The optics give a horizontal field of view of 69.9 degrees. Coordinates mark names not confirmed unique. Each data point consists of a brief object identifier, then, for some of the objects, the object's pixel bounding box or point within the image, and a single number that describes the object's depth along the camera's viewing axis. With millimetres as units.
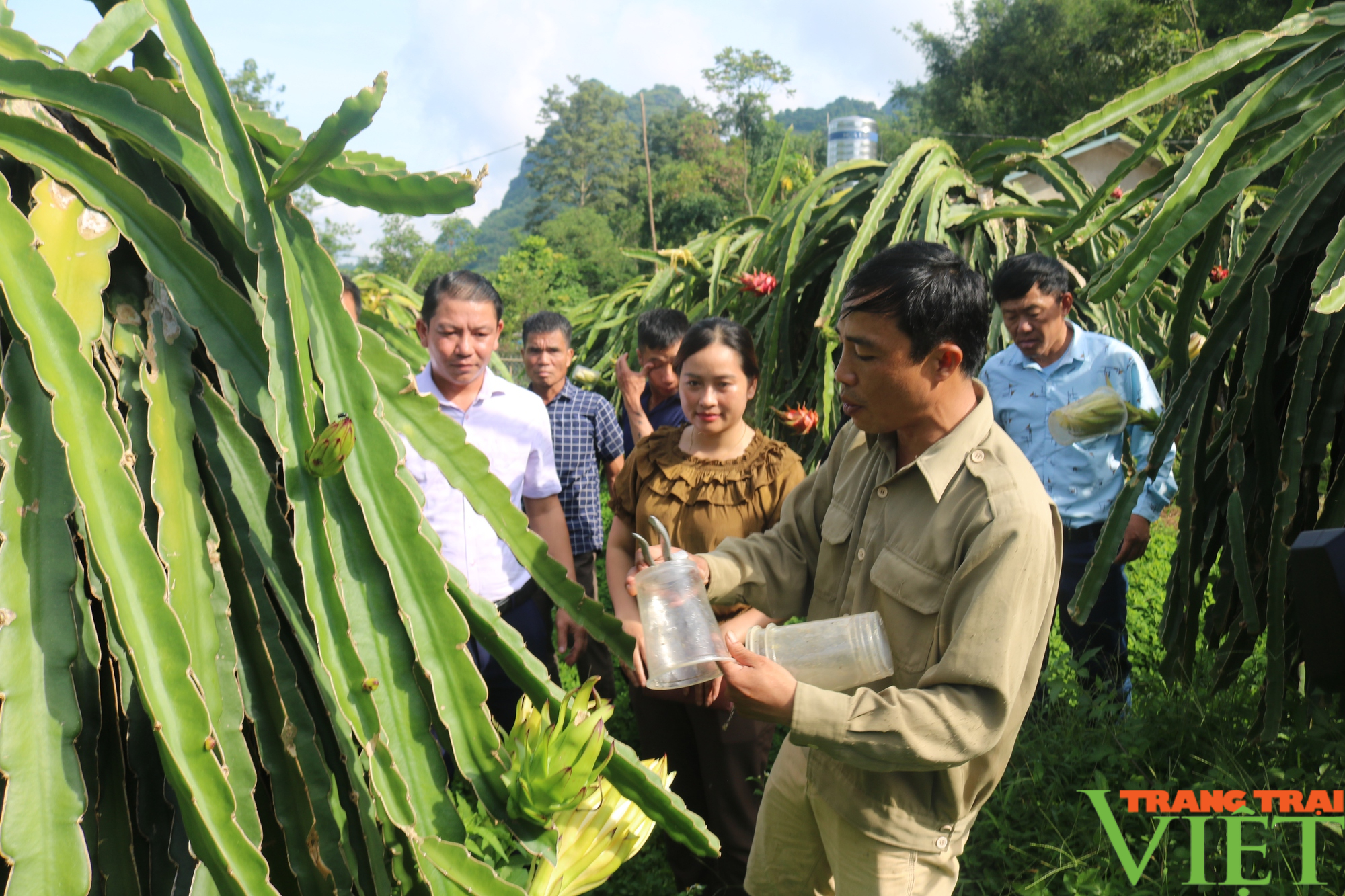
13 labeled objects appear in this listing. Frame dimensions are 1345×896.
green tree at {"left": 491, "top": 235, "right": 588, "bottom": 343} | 32594
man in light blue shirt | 3479
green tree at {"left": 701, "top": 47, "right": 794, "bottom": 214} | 50594
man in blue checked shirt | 3887
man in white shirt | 2934
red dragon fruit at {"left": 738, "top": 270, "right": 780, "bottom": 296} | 4820
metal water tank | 24500
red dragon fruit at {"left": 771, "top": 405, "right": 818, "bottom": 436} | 3990
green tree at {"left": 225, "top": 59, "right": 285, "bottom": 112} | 34938
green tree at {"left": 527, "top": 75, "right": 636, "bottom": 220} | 67562
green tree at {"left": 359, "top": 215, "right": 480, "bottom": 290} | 41372
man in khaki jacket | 1589
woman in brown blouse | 2707
